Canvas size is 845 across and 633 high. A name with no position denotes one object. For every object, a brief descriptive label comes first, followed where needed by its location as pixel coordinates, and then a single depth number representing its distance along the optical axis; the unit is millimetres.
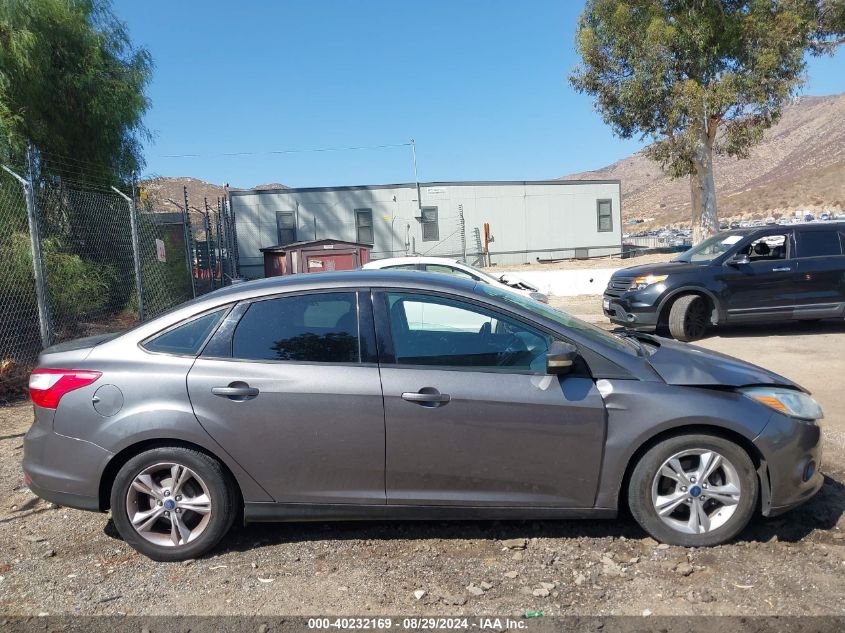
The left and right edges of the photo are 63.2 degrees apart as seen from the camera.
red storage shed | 16984
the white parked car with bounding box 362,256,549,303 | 10676
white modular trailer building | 28484
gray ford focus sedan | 3639
